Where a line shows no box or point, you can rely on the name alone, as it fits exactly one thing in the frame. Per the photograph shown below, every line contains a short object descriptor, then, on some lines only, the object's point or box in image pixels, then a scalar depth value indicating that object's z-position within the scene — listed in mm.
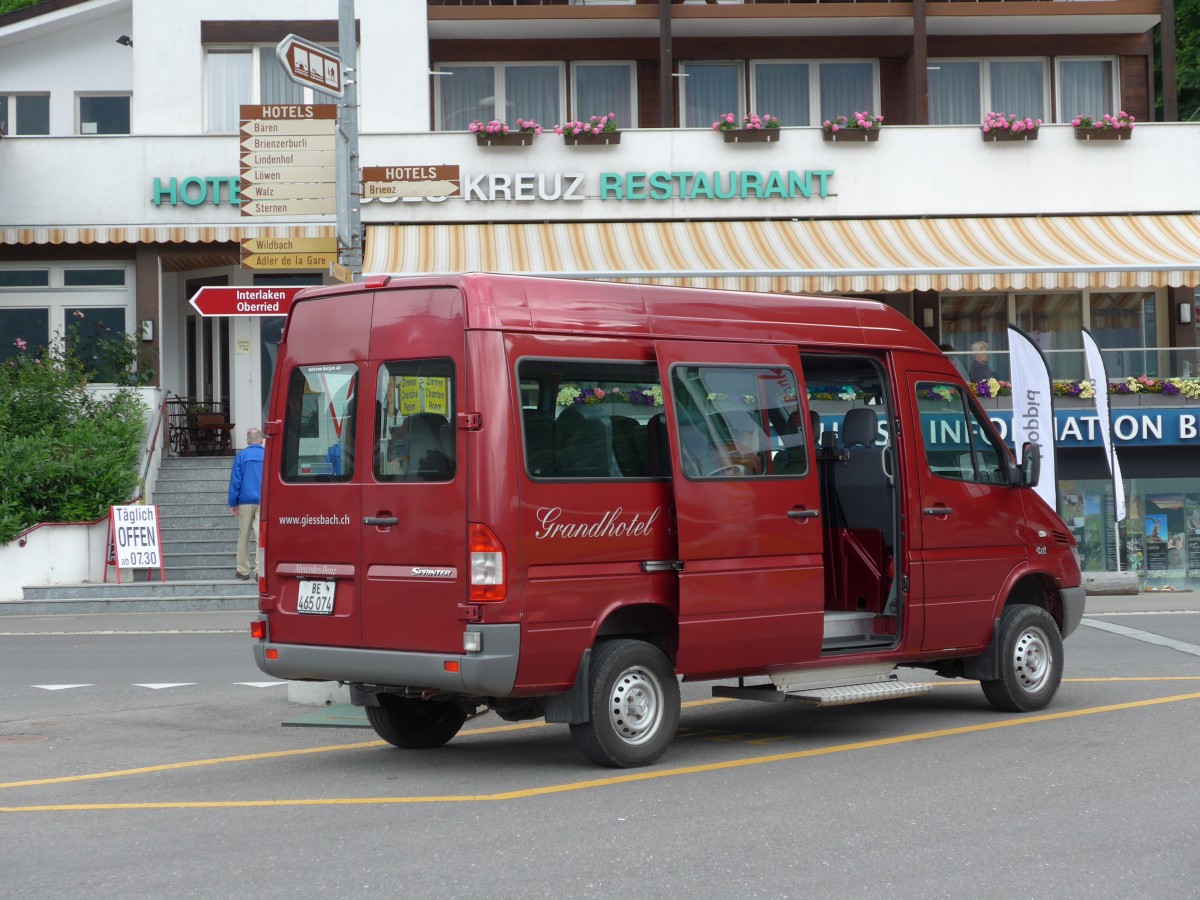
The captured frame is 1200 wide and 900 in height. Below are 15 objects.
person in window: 24594
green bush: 21844
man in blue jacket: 20609
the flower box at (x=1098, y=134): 26625
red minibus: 8094
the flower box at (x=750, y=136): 26297
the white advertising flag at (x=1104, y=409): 21375
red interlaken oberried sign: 11508
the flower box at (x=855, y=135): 26484
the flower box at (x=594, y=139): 26062
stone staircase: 20234
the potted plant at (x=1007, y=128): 26375
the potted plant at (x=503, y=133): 26031
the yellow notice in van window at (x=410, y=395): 8375
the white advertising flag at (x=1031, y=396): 20156
